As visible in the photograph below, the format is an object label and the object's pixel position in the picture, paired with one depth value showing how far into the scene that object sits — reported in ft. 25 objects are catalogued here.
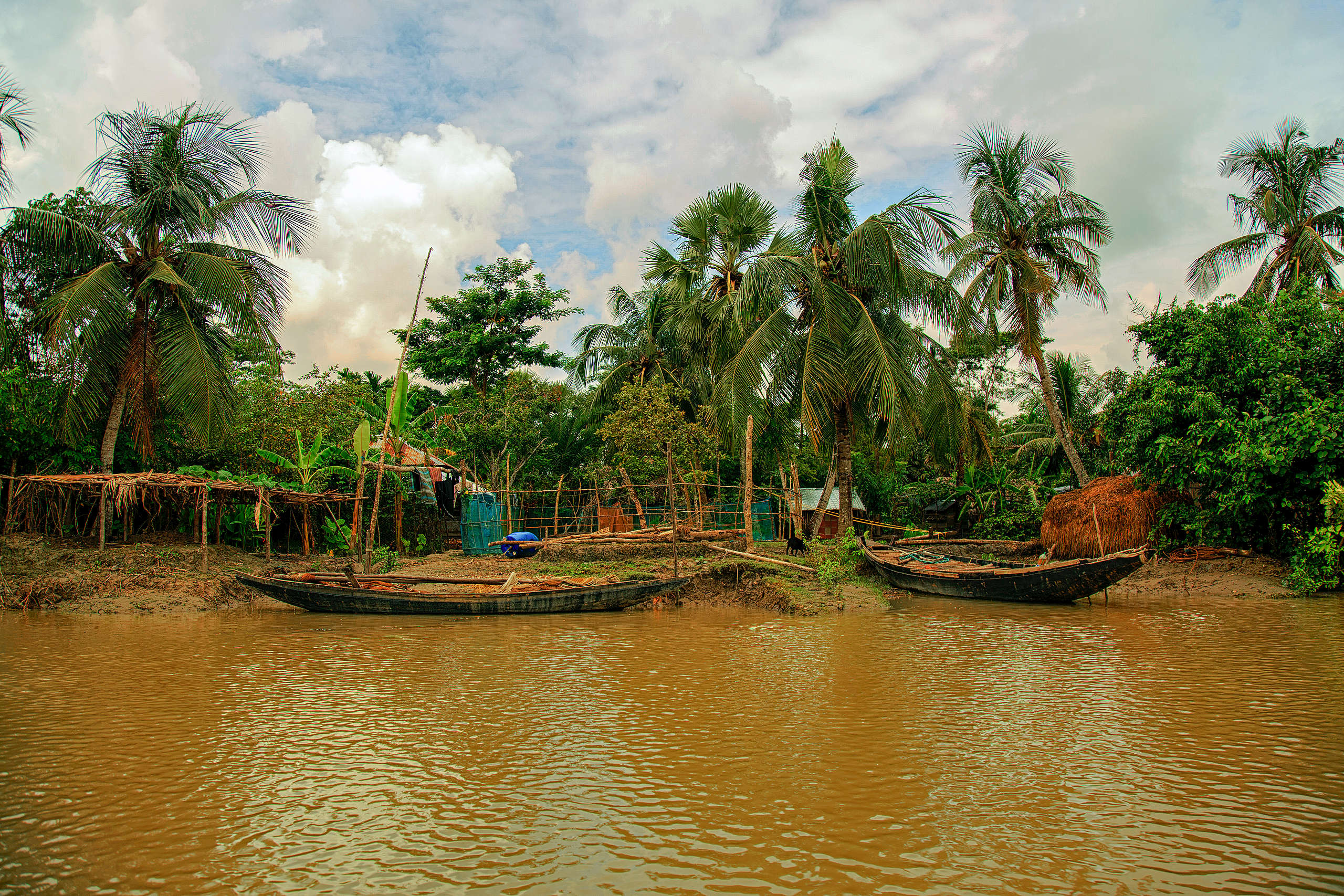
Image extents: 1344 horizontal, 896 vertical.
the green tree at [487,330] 80.59
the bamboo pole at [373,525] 43.16
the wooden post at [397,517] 57.06
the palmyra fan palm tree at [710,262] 63.31
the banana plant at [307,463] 51.60
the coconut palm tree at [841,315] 52.08
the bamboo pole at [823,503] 57.88
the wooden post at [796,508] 53.52
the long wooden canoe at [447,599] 36.29
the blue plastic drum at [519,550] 52.85
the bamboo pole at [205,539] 40.88
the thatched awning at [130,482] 40.29
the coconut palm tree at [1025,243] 58.59
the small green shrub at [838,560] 40.57
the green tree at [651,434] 57.88
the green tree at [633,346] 71.61
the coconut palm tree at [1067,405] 72.64
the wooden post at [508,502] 55.98
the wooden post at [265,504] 45.34
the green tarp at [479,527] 58.23
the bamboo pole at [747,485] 46.03
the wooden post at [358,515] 44.83
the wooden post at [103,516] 40.04
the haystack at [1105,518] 48.70
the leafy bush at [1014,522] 67.00
